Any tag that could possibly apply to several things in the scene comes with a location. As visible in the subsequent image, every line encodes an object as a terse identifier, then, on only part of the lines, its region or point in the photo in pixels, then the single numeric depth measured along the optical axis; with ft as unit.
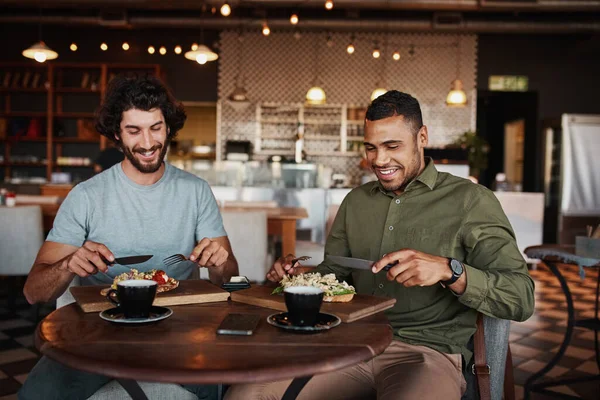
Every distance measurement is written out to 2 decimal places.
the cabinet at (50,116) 31.30
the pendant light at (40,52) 21.53
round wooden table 3.34
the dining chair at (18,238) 14.15
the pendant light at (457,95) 26.96
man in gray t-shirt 6.52
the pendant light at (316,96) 27.35
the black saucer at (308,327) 4.14
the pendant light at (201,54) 20.93
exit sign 32.58
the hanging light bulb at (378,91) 28.67
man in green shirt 5.19
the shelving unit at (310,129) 33.01
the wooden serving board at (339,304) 4.62
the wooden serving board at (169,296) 4.70
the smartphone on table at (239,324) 4.03
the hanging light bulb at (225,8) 19.40
